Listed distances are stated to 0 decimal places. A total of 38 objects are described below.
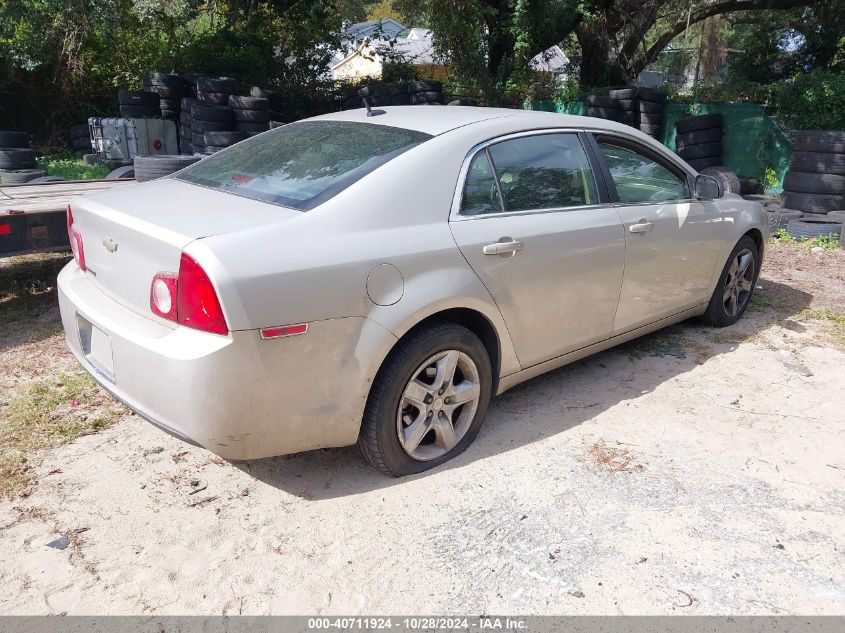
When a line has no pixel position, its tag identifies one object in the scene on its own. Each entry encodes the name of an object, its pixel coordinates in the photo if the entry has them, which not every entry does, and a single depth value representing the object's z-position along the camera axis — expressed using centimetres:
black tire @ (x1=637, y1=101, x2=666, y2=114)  1316
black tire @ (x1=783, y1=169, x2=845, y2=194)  935
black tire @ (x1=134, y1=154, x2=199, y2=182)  652
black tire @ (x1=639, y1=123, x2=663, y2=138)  1320
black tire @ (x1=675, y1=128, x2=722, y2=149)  1219
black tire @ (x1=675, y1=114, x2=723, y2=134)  1217
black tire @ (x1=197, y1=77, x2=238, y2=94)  1224
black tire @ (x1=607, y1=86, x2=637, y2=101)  1302
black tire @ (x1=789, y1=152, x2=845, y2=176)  935
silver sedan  270
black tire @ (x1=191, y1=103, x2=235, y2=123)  1142
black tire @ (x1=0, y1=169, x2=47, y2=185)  937
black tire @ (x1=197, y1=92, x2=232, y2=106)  1227
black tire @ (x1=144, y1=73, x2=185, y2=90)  1439
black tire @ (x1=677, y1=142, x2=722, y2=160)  1218
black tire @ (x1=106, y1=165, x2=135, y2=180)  787
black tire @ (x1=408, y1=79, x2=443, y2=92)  1368
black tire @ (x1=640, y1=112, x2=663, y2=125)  1320
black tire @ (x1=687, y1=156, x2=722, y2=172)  1207
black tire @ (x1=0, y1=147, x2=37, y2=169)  1023
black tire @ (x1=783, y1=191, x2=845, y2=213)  940
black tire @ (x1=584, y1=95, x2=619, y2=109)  1301
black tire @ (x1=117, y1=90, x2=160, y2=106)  1453
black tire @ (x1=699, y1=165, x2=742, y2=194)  859
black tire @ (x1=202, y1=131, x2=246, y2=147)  1062
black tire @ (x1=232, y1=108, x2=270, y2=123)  1149
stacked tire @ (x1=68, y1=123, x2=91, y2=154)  1588
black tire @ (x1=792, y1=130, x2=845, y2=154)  929
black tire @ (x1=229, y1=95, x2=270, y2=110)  1152
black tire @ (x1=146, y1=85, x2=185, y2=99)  1441
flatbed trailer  497
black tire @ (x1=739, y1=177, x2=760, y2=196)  1140
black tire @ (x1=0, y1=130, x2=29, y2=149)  1067
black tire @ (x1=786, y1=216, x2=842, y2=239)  869
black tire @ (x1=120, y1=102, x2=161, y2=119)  1459
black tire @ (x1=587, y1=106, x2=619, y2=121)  1302
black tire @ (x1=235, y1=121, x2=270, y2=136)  1148
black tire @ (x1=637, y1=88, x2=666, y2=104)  1316
